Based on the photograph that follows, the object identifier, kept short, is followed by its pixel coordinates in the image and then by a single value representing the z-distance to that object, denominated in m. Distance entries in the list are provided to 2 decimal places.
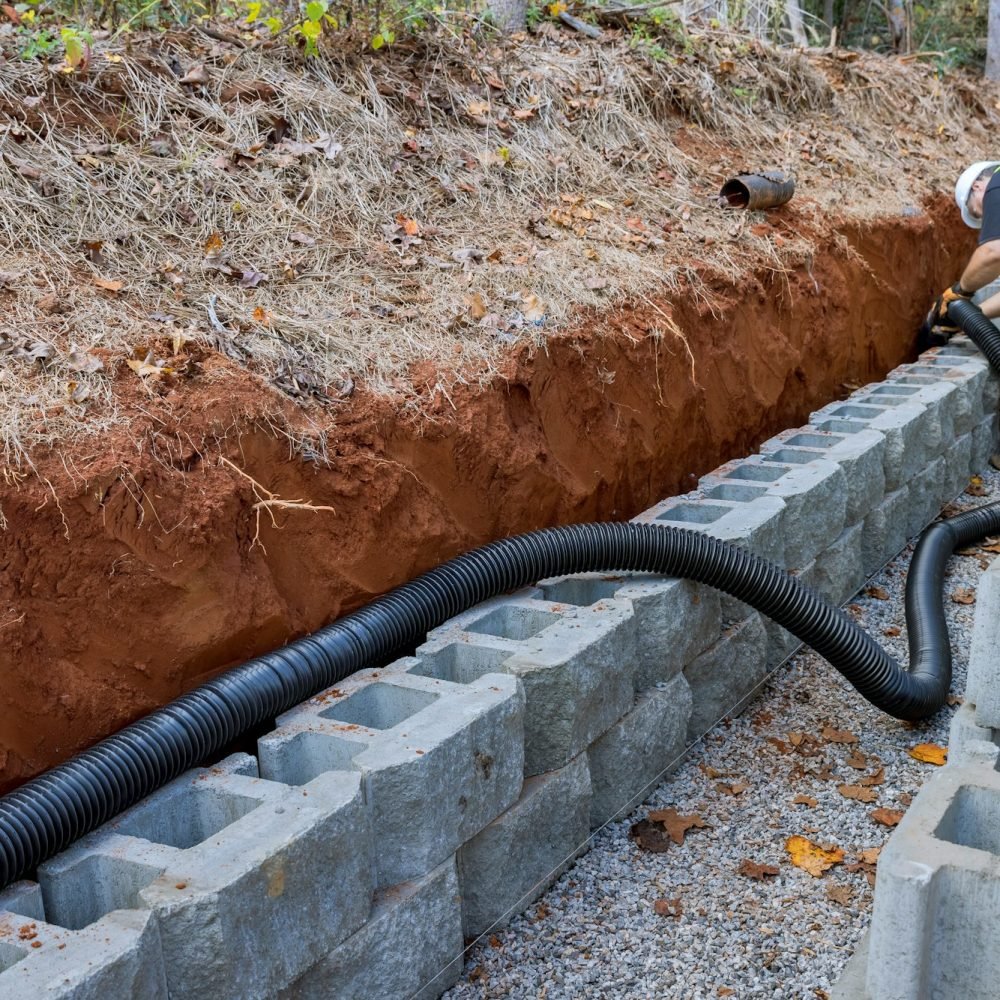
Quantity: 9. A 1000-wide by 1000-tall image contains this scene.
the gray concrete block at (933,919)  2.44
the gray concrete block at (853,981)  2.67
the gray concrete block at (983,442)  8.11
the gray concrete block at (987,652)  3.49
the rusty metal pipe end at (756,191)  7.38
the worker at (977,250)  7.85
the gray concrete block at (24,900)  2.80
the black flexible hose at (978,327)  8.05
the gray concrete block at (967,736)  3.17
